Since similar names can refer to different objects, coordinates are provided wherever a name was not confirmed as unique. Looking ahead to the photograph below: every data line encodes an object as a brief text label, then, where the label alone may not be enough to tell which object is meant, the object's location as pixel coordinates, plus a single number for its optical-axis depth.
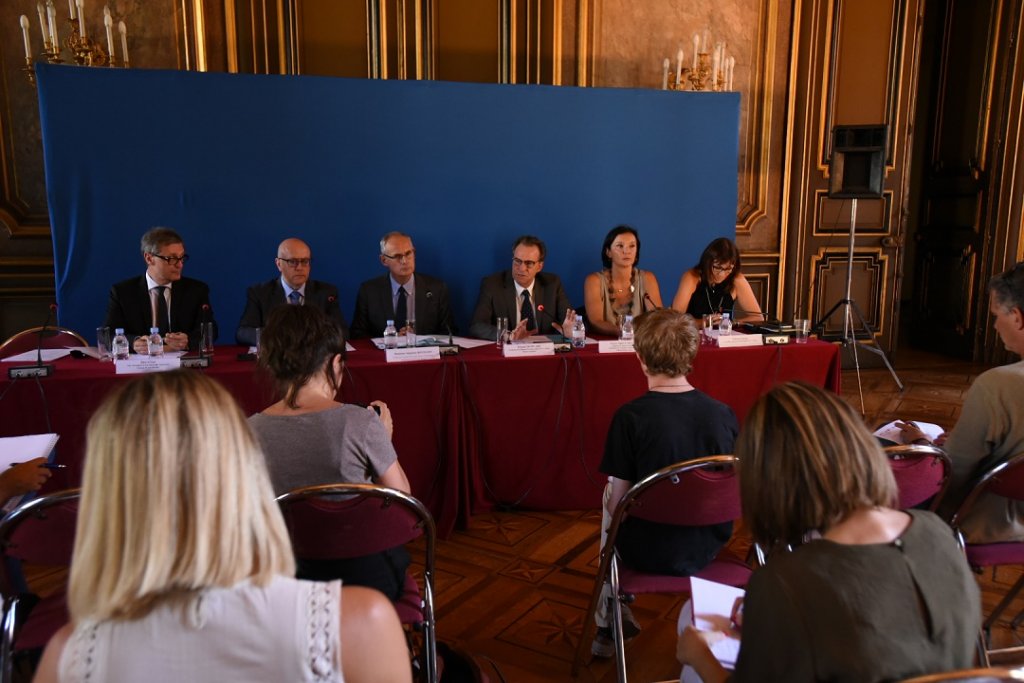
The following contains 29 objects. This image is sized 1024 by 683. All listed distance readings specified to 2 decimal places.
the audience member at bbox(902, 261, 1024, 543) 1.80
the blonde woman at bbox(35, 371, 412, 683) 0.79
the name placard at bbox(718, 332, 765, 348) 3.08
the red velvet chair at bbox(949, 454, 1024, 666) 1.68
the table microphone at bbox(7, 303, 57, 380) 2.43
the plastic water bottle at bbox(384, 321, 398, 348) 2.98
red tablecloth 2.69
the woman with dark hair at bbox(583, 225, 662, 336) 3.72
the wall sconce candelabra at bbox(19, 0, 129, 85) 3.87
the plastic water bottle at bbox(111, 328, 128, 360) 2.70
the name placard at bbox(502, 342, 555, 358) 2.90
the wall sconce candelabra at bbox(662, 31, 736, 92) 5.04
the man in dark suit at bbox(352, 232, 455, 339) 3.61
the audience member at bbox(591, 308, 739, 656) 1.73
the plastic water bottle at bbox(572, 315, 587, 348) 3.06
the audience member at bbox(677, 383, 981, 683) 0.88
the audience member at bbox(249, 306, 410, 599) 1.55
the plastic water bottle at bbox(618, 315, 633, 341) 3.12
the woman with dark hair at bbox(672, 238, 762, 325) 3.72
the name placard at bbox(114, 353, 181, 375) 2.59
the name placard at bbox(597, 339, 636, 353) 3.00
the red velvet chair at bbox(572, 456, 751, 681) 1.59
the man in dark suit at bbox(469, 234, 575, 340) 3.64
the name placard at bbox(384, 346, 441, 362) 2.78
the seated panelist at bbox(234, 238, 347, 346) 3.41
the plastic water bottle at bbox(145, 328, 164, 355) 2.77
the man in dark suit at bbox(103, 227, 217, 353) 3.22
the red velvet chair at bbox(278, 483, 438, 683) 1.40
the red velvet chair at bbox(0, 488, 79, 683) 1.36
